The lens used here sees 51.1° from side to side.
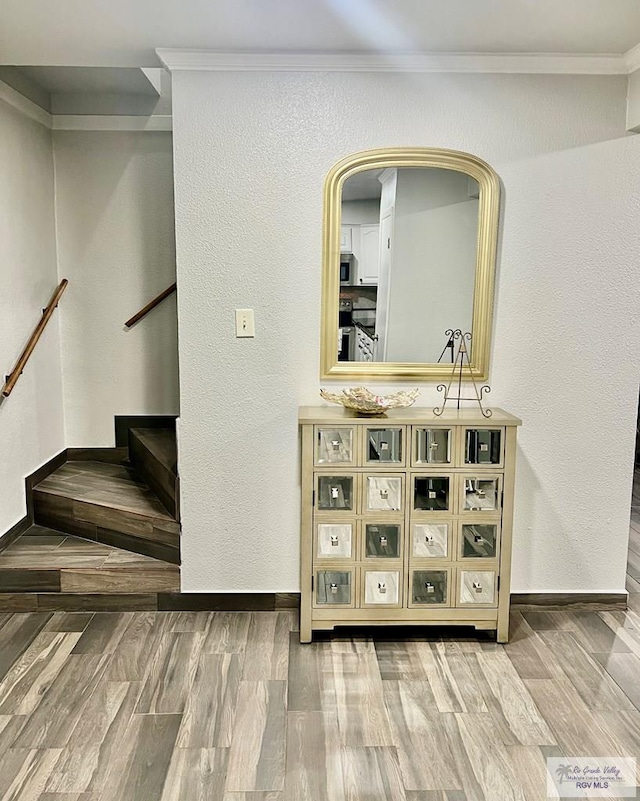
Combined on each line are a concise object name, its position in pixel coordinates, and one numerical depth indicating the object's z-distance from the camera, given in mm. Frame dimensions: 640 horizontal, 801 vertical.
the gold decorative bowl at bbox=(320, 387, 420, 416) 2564
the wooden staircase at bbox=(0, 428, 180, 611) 2891
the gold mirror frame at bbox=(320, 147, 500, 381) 2645
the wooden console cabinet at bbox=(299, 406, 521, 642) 2584
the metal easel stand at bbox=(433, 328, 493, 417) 2770
